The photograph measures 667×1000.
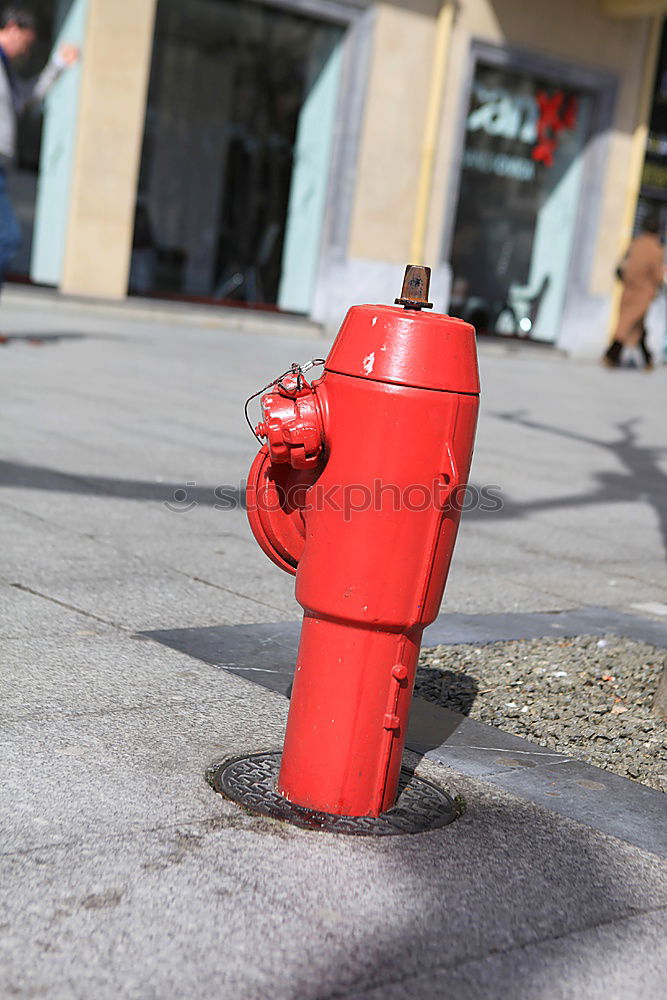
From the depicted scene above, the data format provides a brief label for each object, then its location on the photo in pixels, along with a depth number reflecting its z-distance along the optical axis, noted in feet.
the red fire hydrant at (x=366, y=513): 9.11
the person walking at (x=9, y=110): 31.91
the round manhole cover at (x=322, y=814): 9.55
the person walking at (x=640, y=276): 56.70
